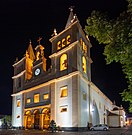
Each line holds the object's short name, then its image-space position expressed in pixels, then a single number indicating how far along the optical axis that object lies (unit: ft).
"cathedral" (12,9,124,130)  73.45
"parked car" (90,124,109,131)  77.11
